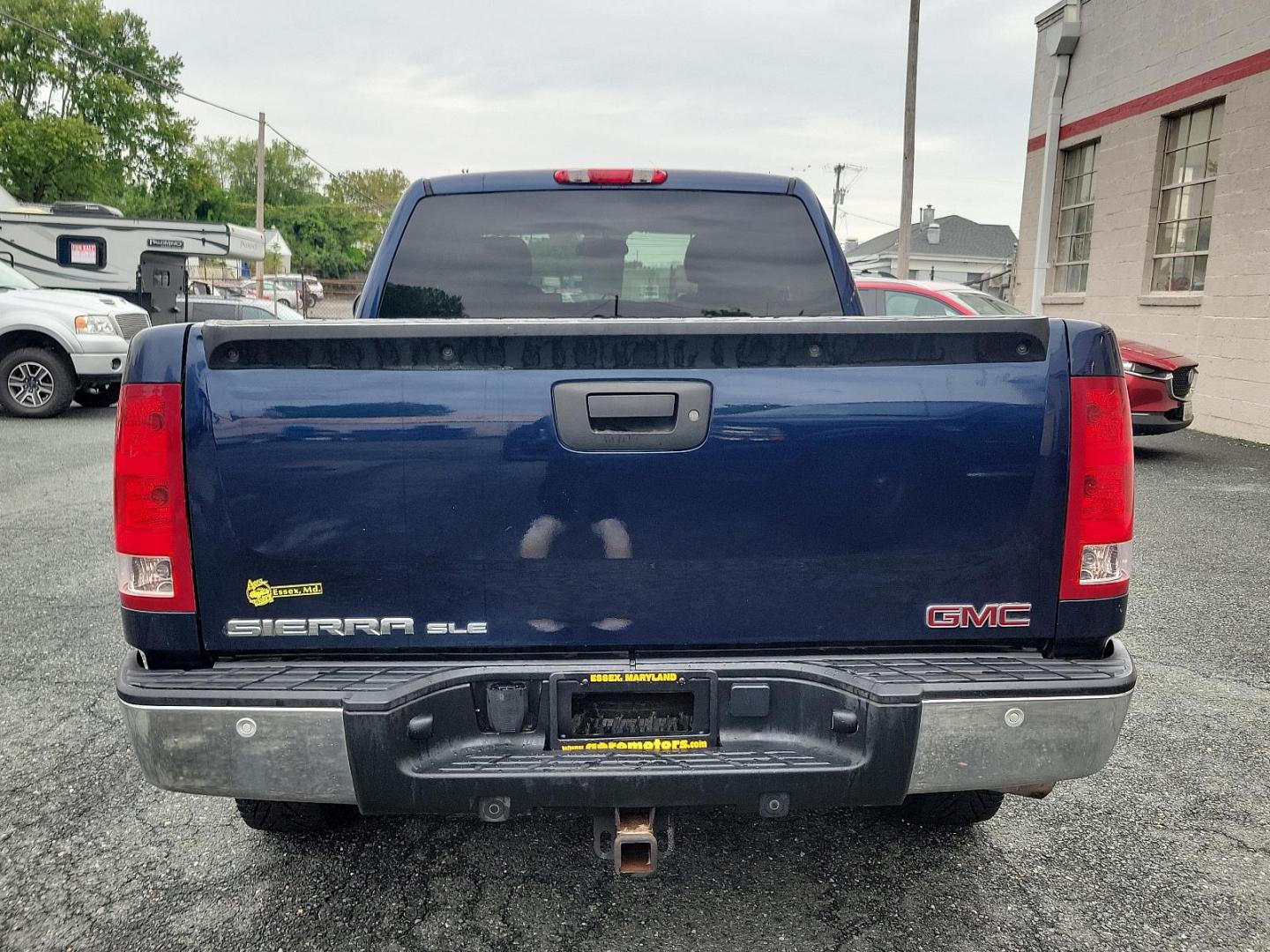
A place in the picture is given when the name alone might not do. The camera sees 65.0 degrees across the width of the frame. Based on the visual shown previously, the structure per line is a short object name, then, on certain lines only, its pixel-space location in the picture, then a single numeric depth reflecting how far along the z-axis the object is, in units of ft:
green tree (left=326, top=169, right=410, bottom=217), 311.27
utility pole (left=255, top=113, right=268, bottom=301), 130.72
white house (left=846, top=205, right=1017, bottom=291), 205.77
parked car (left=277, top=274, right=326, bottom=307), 162.93
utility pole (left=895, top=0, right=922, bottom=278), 65.51
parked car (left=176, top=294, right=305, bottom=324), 52.95
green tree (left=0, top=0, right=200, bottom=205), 157.99
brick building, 39.01
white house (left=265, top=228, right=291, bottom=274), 216.35
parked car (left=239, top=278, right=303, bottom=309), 115.83
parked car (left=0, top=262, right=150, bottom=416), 39.17
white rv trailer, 57.62
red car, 32.65
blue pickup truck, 6.92
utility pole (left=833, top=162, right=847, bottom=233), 226.99
